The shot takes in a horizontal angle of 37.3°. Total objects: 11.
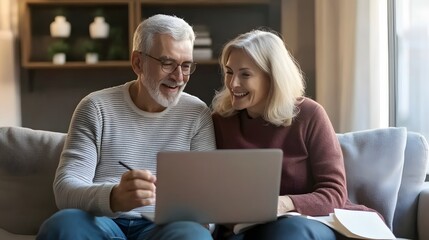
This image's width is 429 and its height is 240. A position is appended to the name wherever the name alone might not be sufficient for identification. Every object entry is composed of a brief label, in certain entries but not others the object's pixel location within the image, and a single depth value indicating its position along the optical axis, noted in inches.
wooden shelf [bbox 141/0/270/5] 131.8
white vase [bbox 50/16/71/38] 133.6
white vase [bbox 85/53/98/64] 133.2
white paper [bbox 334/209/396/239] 68.6
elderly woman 78.7
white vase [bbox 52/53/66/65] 132.7
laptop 60.8
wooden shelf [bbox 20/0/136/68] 134.0
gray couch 85.7
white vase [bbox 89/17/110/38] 133.7
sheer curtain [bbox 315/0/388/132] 113.6
